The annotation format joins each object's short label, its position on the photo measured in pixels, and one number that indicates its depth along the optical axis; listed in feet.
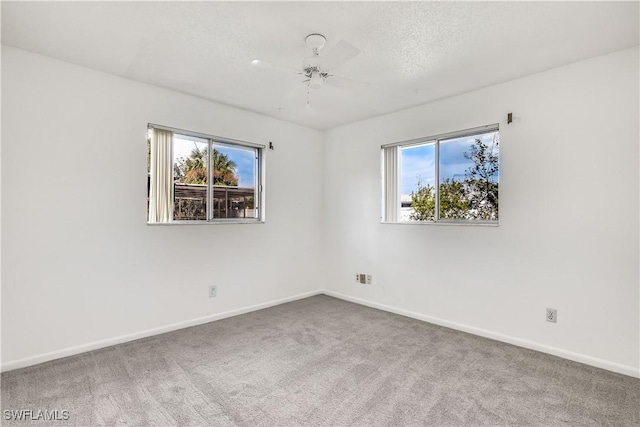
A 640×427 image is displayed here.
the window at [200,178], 10.86
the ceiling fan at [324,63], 6.78
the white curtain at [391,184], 13.38
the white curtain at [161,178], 10.73
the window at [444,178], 10.82
